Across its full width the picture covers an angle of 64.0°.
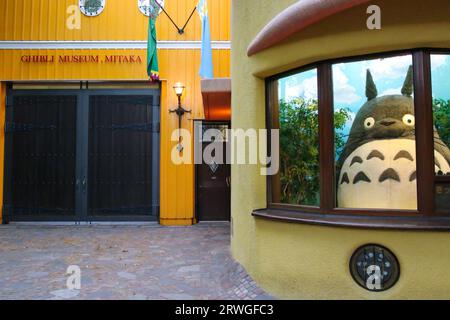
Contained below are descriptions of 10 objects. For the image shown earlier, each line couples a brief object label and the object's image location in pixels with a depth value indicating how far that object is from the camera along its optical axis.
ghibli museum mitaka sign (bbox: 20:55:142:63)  8.86
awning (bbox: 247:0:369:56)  3.28
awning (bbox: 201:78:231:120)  5.78
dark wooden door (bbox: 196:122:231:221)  9.09
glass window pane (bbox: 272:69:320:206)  3.91
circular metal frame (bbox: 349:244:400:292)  3.27
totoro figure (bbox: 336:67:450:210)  3.40
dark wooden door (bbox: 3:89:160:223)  8.85
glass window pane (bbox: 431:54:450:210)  3.38
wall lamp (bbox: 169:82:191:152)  8.62
